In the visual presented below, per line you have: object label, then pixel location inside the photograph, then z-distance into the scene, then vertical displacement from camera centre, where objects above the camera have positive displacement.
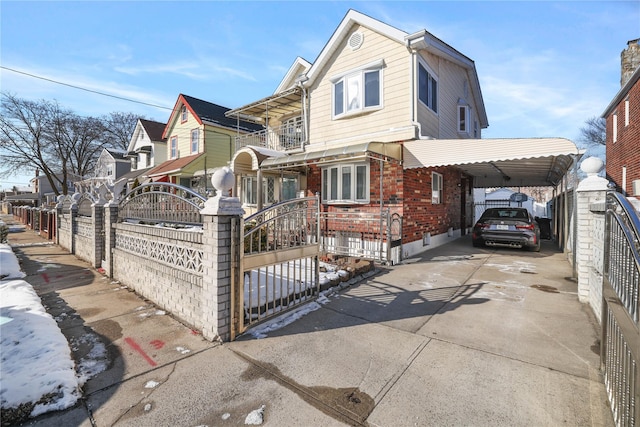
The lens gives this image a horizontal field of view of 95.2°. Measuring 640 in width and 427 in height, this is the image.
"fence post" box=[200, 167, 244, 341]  3.57 -0.58
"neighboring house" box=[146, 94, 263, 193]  19.47 +4.99
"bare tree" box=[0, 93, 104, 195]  26.81 +7.05
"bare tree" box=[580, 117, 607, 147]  31.22 +8.49
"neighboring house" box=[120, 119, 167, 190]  24.41 +5.43
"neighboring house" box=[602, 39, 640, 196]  13.16 +4.20
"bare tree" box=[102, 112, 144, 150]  36.12 +10.21
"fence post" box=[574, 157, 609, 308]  4.54 -0.13
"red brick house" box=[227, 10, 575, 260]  8.59 +2.55
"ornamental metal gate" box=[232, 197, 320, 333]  3.79 -0.67
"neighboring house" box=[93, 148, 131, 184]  28.88 +4.60
